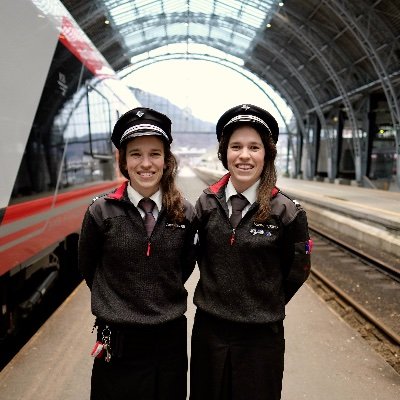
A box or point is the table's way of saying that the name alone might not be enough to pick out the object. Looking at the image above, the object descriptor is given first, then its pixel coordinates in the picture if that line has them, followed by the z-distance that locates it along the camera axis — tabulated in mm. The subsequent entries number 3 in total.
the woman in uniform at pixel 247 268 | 2031
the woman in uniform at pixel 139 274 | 2006
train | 3490
